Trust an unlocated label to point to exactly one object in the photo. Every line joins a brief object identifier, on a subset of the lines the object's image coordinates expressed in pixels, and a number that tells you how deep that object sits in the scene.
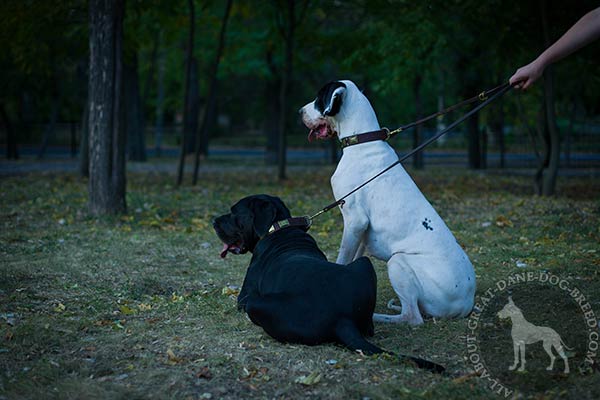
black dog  4.72
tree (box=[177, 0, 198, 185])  15.99
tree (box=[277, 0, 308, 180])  17.45
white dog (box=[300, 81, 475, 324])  5.26
